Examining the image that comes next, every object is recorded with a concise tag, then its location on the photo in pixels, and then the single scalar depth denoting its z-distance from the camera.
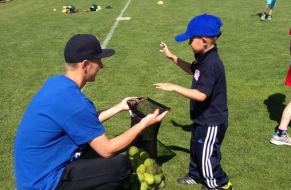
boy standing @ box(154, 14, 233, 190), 3.85
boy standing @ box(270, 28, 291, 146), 5.27
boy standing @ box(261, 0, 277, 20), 14.00
